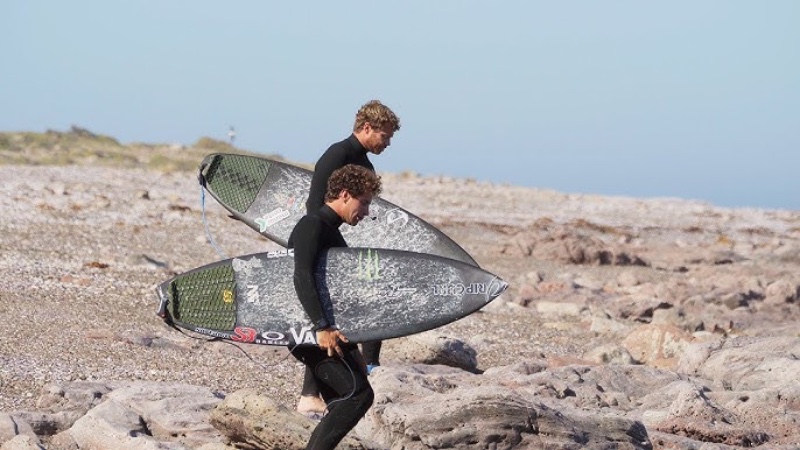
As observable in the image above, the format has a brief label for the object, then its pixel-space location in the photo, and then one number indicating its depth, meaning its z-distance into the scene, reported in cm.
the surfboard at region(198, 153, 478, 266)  2000
